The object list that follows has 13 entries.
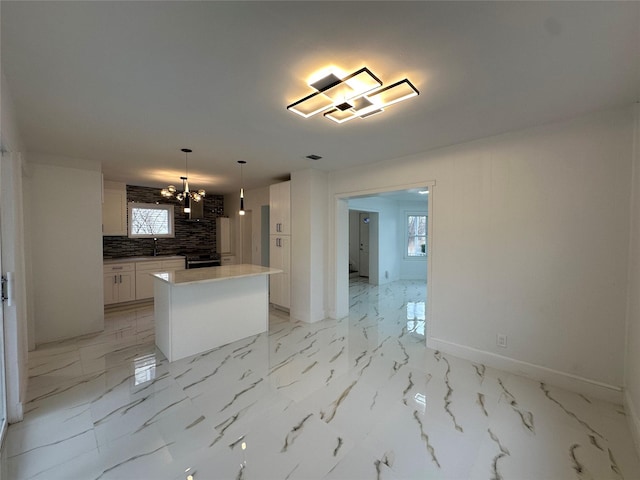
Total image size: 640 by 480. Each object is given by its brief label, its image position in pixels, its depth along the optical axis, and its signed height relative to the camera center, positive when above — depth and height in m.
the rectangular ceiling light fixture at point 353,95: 1.77 +1.01
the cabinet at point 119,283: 4.92 -0.93
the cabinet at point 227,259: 6.77 -0.66
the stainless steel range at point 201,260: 5.98 -0.61
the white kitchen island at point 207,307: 3.08 -0.95
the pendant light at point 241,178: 3.88 +1.06
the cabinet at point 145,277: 5.29 -0.86
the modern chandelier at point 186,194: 3.56 +0.60
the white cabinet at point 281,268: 4.75 -0.63
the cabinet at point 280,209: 4.71 +0.46
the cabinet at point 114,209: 5.10 +0.49
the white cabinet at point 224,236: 6.96 -0.06
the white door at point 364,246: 8.41 -0.40
